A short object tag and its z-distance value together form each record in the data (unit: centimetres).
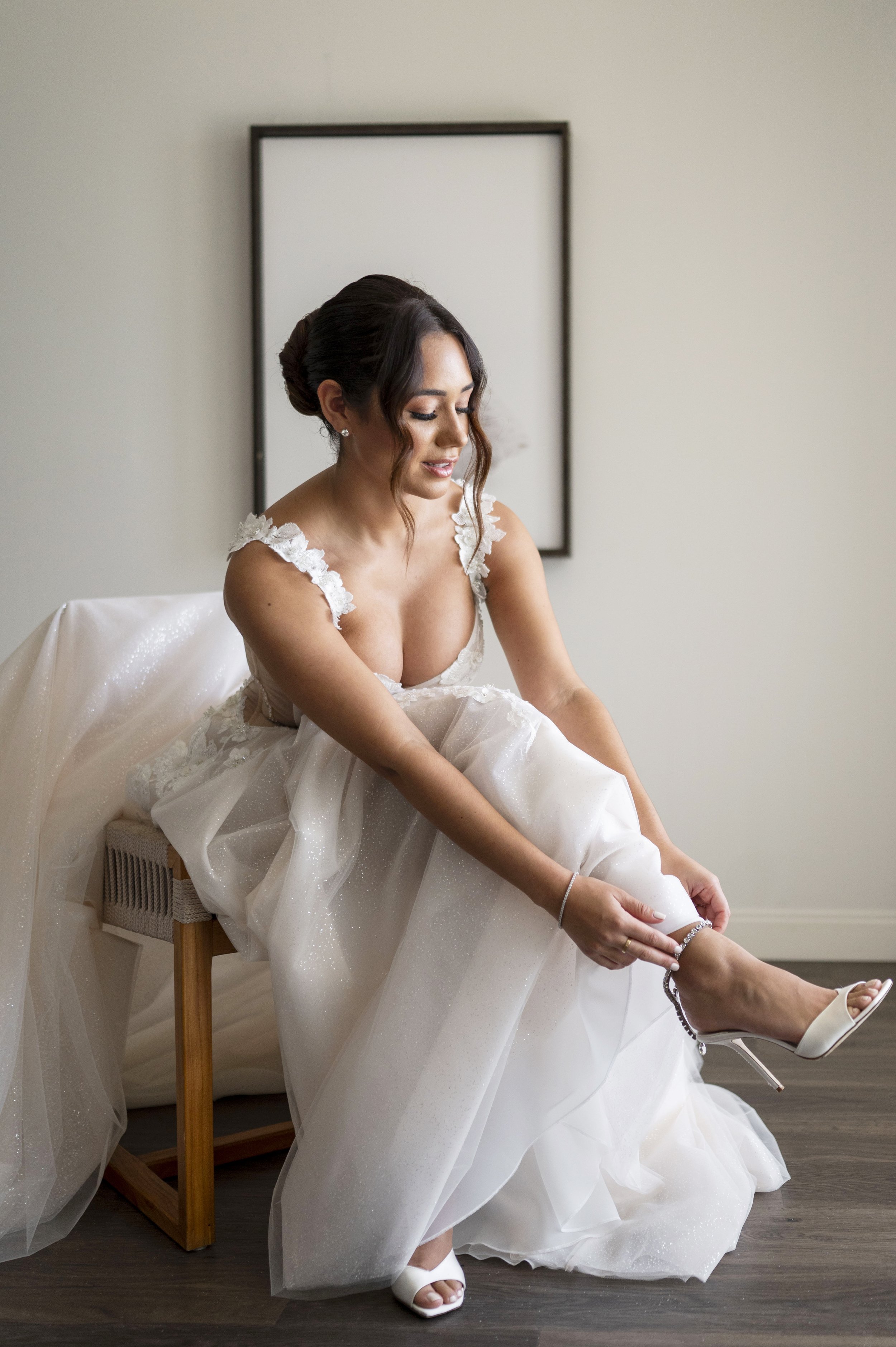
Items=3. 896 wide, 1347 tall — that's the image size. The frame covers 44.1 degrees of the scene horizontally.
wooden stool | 129
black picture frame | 237
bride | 115
